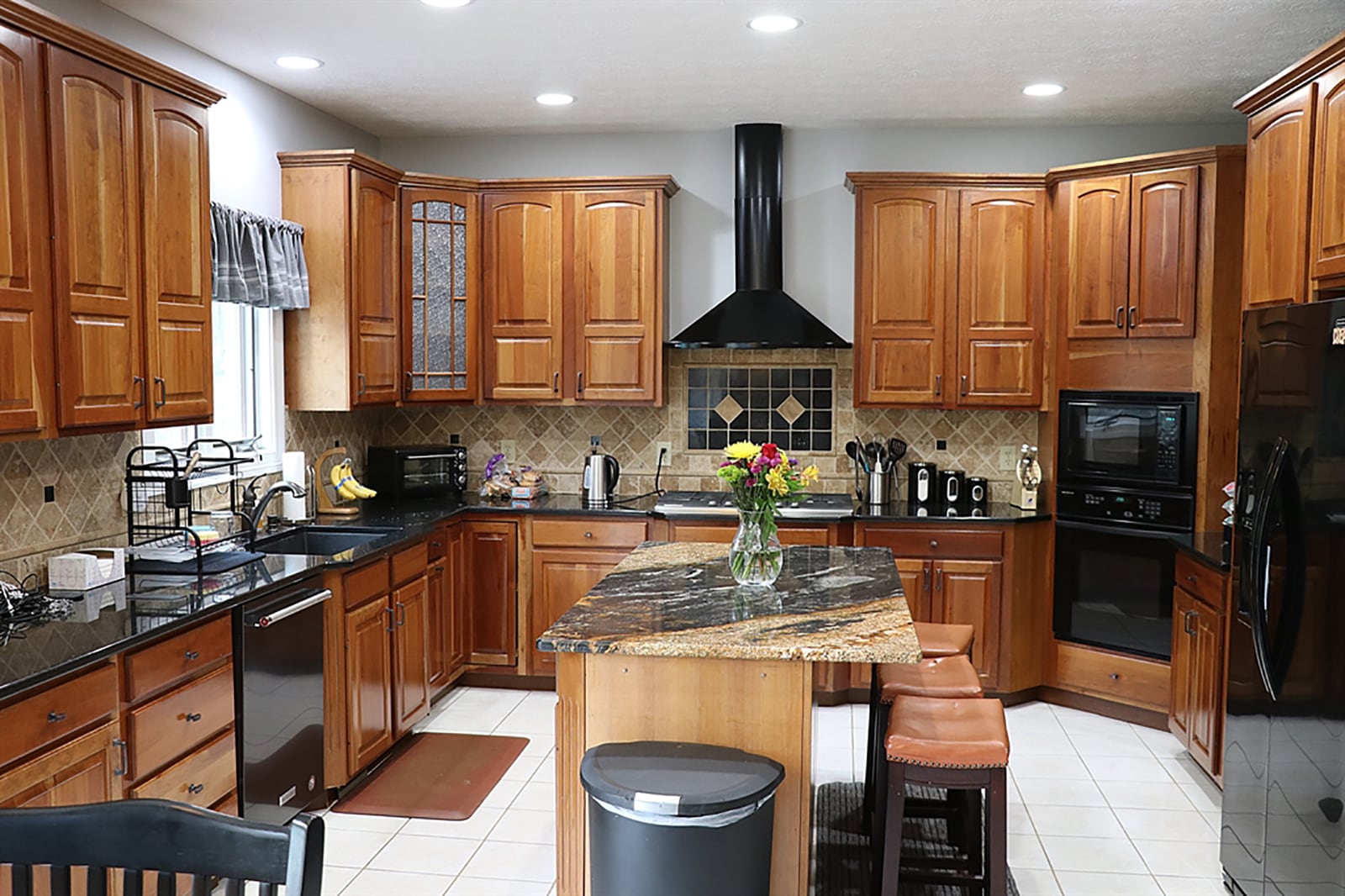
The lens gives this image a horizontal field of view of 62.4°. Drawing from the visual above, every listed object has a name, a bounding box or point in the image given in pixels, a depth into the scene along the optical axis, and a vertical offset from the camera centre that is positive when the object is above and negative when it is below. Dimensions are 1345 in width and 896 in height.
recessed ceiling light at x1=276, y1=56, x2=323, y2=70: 4.38 +1.29
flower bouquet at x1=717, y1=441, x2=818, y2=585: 3.23 -0.31
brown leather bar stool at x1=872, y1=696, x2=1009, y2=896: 2.87 -0.97
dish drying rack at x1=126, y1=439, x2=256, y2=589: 3.49 -0.42
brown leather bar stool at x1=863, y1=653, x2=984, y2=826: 3.33 -0.89
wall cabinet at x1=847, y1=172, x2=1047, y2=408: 5.33 +0.52
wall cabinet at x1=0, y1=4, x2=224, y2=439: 2.83 +0.43
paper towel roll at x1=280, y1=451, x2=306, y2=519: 4.72 -0.37
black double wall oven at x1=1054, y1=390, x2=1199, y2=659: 4.88 -0.53
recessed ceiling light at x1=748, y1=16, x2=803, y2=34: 3.83 +1.28
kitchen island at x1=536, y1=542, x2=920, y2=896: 2.79 -0.77
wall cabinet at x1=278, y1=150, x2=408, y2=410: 4.86 +0.48
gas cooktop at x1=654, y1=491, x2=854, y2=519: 5.15 -0.55
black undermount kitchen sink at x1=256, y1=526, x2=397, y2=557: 4.58 -0.62
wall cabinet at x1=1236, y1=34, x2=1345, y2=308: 3.05 +0.63
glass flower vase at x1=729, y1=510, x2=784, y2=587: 3.35 -0.49
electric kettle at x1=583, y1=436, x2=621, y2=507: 5.64 -0.44
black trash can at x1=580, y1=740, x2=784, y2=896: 2.50 -1.00
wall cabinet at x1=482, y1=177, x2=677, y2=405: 5.49 +0.50
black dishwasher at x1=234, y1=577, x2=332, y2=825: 3.36 -1.00
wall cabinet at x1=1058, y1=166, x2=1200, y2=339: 4.84 +0.63
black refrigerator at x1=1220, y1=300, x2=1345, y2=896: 2.73 -0.58
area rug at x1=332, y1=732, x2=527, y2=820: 4.02 -1.51
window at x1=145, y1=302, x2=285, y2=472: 4.60 +0.04
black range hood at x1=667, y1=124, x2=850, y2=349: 5.45 +0.63
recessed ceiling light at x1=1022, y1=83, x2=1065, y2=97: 4.78 +1.31
